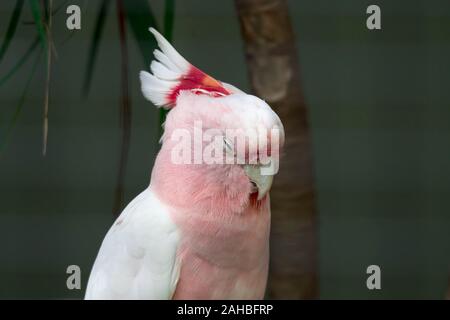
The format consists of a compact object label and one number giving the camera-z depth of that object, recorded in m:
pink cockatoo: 2.30
